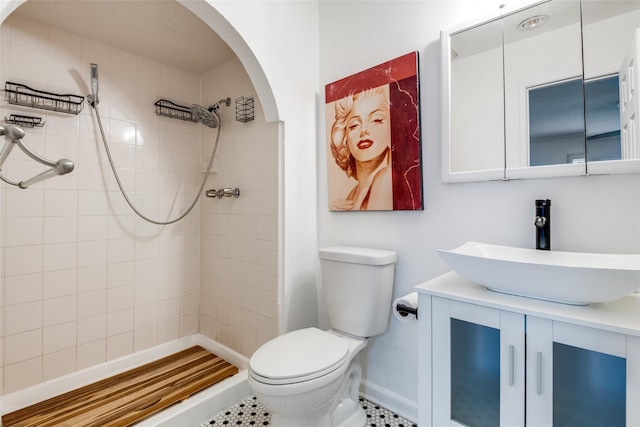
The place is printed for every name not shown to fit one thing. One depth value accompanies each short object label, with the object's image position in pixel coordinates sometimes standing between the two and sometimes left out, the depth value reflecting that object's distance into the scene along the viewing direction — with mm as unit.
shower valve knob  1997
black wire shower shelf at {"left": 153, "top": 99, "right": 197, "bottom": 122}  2116
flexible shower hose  1834
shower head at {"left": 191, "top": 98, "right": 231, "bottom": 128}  2105
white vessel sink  691
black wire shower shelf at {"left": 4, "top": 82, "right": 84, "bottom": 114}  1554
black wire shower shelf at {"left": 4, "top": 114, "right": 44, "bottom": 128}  1568
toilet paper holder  1057
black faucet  1057
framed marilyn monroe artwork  1428
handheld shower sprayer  1748
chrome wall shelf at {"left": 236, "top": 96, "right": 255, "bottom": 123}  1941
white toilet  1088
